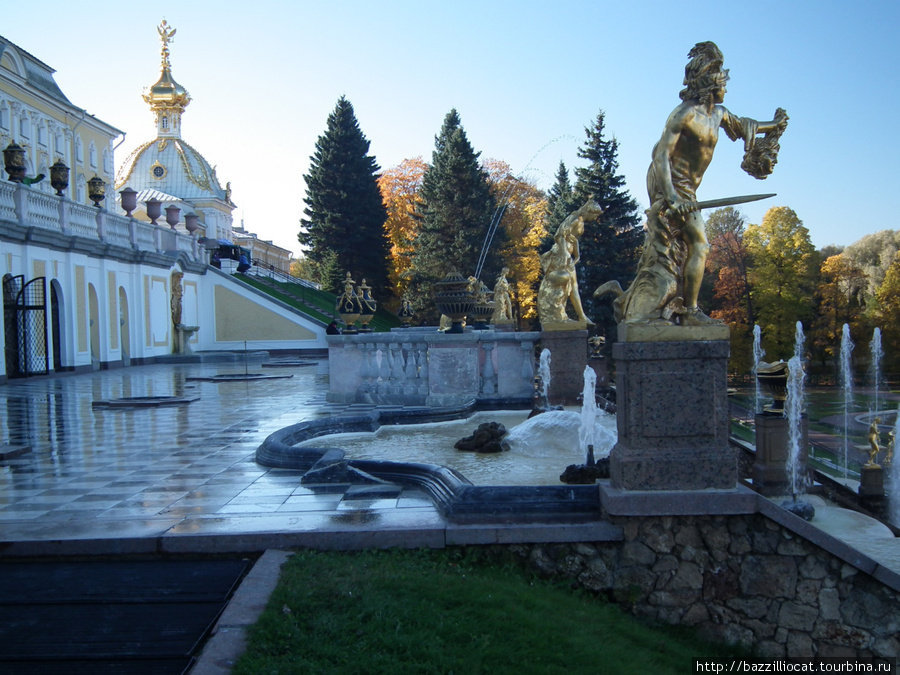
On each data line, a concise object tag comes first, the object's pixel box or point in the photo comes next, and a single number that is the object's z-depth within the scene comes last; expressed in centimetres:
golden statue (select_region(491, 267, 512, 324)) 2702
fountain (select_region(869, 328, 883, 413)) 3515
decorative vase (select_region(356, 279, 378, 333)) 2200
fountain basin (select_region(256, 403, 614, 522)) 548
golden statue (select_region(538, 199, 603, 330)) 1256
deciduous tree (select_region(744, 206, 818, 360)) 4191
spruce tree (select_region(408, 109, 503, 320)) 4891
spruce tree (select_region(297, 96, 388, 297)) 5525
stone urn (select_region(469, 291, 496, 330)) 1953
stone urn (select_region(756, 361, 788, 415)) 907
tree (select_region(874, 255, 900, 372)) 3916
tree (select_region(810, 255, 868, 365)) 4181
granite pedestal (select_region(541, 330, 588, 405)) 1237
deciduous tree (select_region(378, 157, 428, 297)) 5831
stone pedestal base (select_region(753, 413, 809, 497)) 948
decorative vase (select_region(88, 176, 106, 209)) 2620
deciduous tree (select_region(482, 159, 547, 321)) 5075
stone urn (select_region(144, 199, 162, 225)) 3442
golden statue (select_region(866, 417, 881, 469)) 1145
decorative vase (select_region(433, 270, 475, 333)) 1650
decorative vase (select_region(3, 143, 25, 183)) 2209
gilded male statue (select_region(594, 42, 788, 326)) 577
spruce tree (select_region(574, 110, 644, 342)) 4116
